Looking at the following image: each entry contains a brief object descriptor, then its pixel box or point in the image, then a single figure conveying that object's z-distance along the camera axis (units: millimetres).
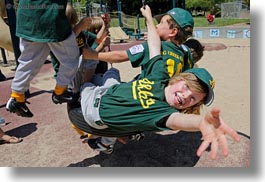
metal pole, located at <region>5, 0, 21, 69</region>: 2365
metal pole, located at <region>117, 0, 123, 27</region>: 7528
